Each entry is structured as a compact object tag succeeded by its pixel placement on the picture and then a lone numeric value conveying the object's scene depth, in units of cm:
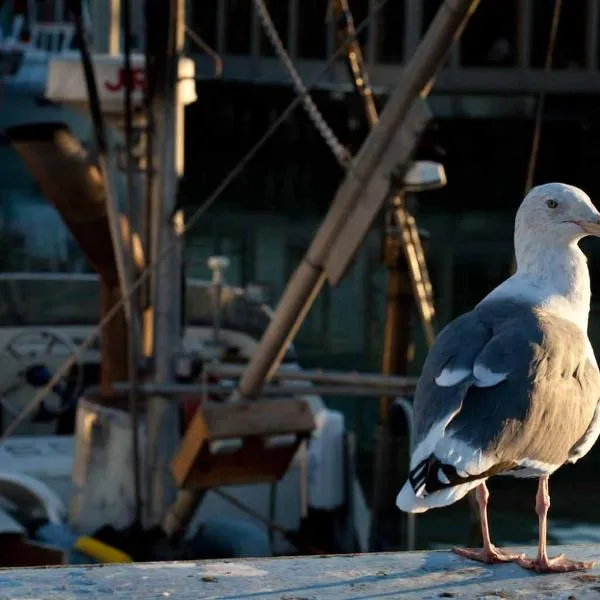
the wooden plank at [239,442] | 1116
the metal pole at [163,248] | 1253
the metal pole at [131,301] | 1197
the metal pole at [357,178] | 951
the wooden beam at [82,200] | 1257
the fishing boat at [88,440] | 1381
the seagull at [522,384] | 523
